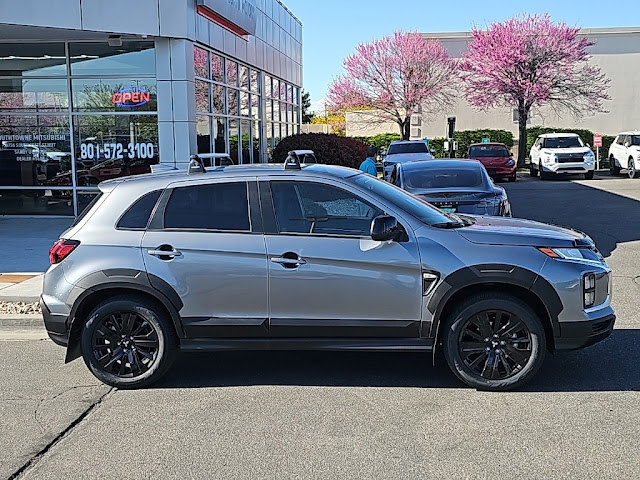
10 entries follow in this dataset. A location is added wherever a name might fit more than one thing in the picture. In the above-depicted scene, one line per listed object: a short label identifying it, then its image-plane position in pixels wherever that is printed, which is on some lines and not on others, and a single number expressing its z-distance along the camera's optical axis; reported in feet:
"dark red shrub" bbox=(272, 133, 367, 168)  71.77
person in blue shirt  46.80
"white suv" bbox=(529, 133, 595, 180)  92.94
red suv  94.63
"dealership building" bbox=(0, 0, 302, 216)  46.19
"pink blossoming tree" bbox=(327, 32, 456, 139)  134.82
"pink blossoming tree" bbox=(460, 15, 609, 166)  118.93
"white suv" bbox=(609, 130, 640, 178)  91.61
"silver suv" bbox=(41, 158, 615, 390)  18.03
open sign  49.96
